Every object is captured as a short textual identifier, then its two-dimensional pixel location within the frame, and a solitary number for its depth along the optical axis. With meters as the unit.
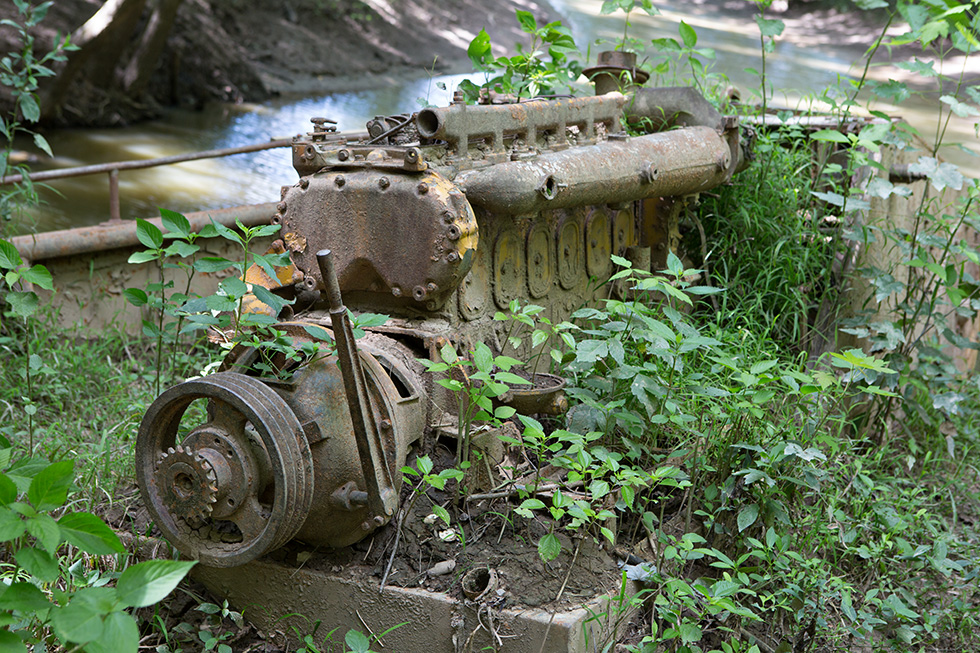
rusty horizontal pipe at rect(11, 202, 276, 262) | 5.08
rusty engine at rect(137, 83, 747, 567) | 2.88
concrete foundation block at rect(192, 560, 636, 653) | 2.96
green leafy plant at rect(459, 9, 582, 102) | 4.57
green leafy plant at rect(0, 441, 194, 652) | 1.92
